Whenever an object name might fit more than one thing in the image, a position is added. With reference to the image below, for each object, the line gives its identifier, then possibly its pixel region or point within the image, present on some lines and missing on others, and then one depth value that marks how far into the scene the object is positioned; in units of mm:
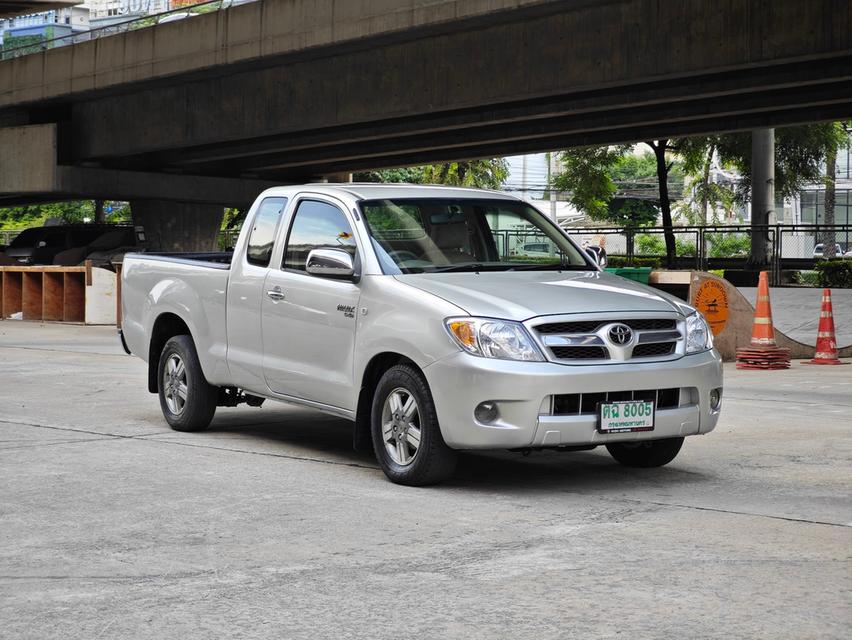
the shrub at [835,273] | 32250
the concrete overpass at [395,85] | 24266
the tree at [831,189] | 35344
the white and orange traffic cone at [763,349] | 16469
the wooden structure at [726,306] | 17594
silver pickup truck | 7098
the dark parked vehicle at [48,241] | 38812
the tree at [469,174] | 58438
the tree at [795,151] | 46656
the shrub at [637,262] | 38750
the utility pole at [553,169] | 99350
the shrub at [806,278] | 33062
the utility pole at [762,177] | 41156
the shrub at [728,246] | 42250
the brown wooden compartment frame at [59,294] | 27250
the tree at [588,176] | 47000
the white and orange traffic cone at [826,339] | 17656
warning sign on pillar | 17656
